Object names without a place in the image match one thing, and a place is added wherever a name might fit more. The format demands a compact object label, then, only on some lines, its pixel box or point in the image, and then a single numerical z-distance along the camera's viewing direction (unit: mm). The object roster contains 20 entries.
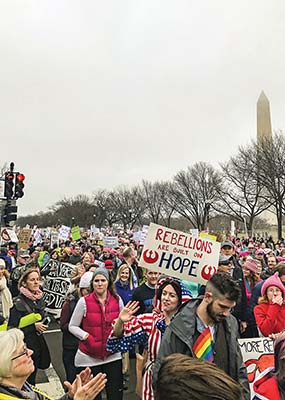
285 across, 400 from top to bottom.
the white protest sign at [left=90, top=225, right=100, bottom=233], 32781
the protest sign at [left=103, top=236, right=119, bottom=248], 18992
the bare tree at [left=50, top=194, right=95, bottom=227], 83750
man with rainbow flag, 3084
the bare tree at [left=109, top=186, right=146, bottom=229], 72938
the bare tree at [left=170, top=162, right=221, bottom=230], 49653
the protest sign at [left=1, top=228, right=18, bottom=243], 14586
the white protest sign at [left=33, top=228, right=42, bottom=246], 26673
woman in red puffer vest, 4699
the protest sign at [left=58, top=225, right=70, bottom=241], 20969
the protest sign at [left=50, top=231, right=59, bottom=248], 23503
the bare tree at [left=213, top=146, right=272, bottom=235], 36781
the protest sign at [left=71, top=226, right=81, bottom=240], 20234
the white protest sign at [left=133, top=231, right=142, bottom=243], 22578
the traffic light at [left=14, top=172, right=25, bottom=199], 15088
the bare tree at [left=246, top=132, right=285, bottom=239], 33253
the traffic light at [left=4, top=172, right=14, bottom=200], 15047
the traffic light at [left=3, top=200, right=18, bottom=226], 15344
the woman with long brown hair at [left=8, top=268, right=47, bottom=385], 4859
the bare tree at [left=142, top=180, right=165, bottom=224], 66125
